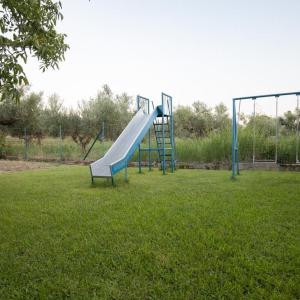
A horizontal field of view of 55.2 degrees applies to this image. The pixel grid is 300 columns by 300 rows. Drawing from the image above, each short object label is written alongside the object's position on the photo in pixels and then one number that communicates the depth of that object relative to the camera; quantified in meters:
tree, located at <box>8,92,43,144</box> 20.66
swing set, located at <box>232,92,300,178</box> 7.25
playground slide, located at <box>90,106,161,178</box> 7.03
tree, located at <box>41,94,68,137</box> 21.77
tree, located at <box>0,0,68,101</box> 2.63
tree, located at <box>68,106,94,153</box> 21.25
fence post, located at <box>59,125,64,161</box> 15.61
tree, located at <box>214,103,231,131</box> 34.66
